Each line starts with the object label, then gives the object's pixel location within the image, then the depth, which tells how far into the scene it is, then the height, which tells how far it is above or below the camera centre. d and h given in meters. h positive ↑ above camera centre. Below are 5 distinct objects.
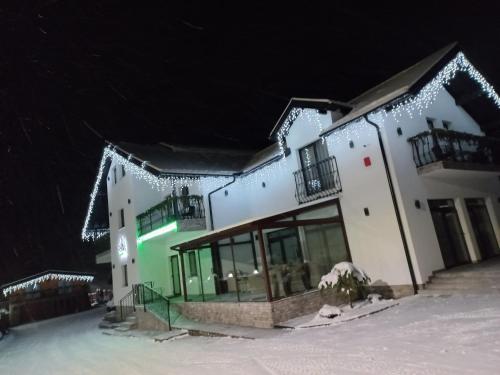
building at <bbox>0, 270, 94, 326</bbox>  26.14 +0.07
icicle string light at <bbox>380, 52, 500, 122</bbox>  10.10 +4.87
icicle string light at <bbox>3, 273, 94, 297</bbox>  26.38 +1.18
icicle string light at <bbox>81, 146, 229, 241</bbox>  15.16 +4.76
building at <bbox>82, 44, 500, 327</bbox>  9.27 +1.80
